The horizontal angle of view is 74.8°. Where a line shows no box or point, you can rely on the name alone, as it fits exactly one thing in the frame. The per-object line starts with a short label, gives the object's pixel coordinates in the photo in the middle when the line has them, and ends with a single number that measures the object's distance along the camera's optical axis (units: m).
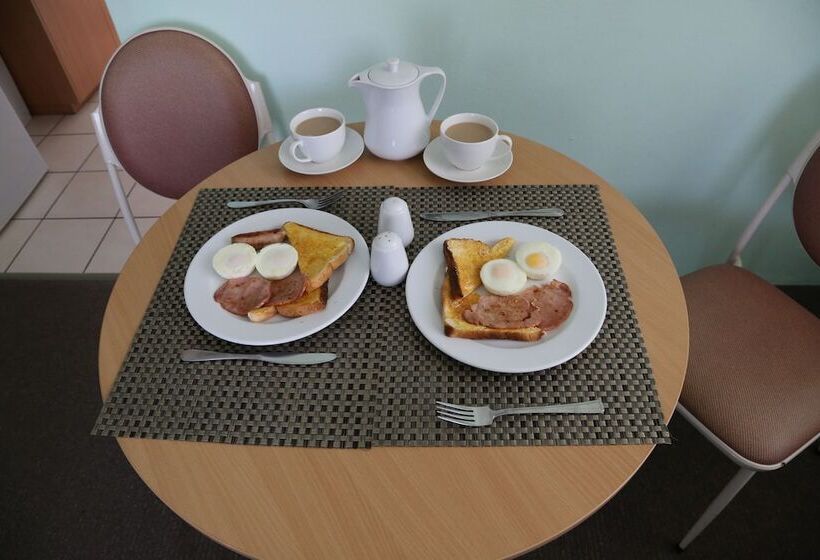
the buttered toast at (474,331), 0.77
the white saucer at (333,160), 1.10
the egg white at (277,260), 0.87
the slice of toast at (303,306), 0.82
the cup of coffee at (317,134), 1.06
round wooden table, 0.62
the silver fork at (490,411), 0.70
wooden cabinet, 2.52
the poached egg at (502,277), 0.82
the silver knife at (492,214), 0.98
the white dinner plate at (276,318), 0.80
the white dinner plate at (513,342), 0.75
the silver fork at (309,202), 1.03
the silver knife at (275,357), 0.78
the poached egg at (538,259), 0.84
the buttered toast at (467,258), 0.83
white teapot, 0.98
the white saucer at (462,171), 1.05
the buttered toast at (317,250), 0.85
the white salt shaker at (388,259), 0.83
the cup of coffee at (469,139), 1.00
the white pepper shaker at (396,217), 0.88
